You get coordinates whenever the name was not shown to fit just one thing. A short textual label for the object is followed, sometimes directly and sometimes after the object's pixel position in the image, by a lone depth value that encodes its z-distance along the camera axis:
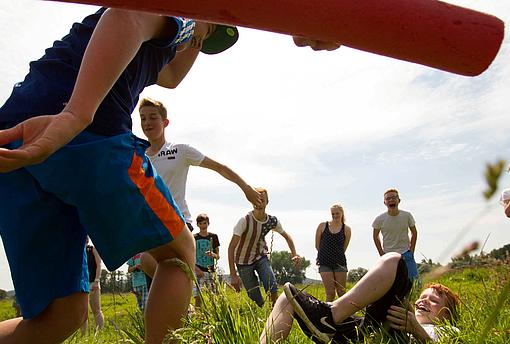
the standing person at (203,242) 8.04
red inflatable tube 0.59
